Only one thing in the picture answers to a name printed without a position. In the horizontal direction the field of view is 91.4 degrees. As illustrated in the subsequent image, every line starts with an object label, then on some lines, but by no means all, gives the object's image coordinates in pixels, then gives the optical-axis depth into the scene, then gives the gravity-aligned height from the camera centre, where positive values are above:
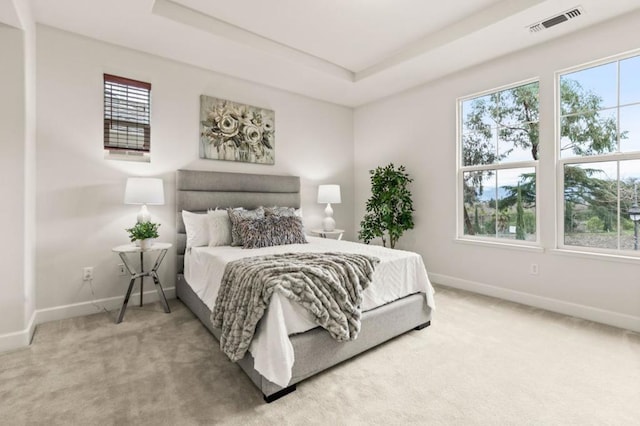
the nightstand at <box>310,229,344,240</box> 4.46 -0.28
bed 1.74 -0.71
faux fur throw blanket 1.81 -0.49
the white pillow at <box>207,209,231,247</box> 3.20 -0.18
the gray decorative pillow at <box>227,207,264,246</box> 3.14 -0.04
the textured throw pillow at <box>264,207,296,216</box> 3.58 +0.02
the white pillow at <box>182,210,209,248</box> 3.25 -0.19
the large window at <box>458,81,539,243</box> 3.41 +0.58
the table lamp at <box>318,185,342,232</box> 4.55 +0.24
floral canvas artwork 3.78 +1.05
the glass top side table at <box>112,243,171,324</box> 2.87 -0.55
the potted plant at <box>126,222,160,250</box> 2.89 -0.19
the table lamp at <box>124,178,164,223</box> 2.94 +0.20
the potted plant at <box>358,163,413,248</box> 4.27 +0.13
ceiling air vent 2.65 +1.72
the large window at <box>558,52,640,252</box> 2.80 +0.56
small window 3.15 +0.98
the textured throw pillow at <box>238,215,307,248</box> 3.05 -0.19
